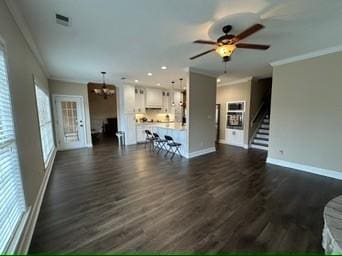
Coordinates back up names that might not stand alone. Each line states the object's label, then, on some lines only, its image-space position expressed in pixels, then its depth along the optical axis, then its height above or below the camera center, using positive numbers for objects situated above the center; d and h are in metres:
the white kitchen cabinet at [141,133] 7.54 -1.01
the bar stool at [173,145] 5.20 -1.16
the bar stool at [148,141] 6.43 -1.39
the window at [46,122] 4.08 -0.29
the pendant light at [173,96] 8.76 +0.81
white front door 6.21 -0.38
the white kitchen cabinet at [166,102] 8.53 +0.50
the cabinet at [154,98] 7.92 +0.69
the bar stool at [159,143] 5.77 -1.25
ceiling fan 2.16 +0.96
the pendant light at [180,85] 6.65 +1.28
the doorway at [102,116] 10.55 -0.28
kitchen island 5.27 -0.80
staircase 6.32 -1.07
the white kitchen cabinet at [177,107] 8.87 +0.25
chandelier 5.60 +0.74
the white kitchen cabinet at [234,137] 6.71 -1.13
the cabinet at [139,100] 7.56 +0.55
